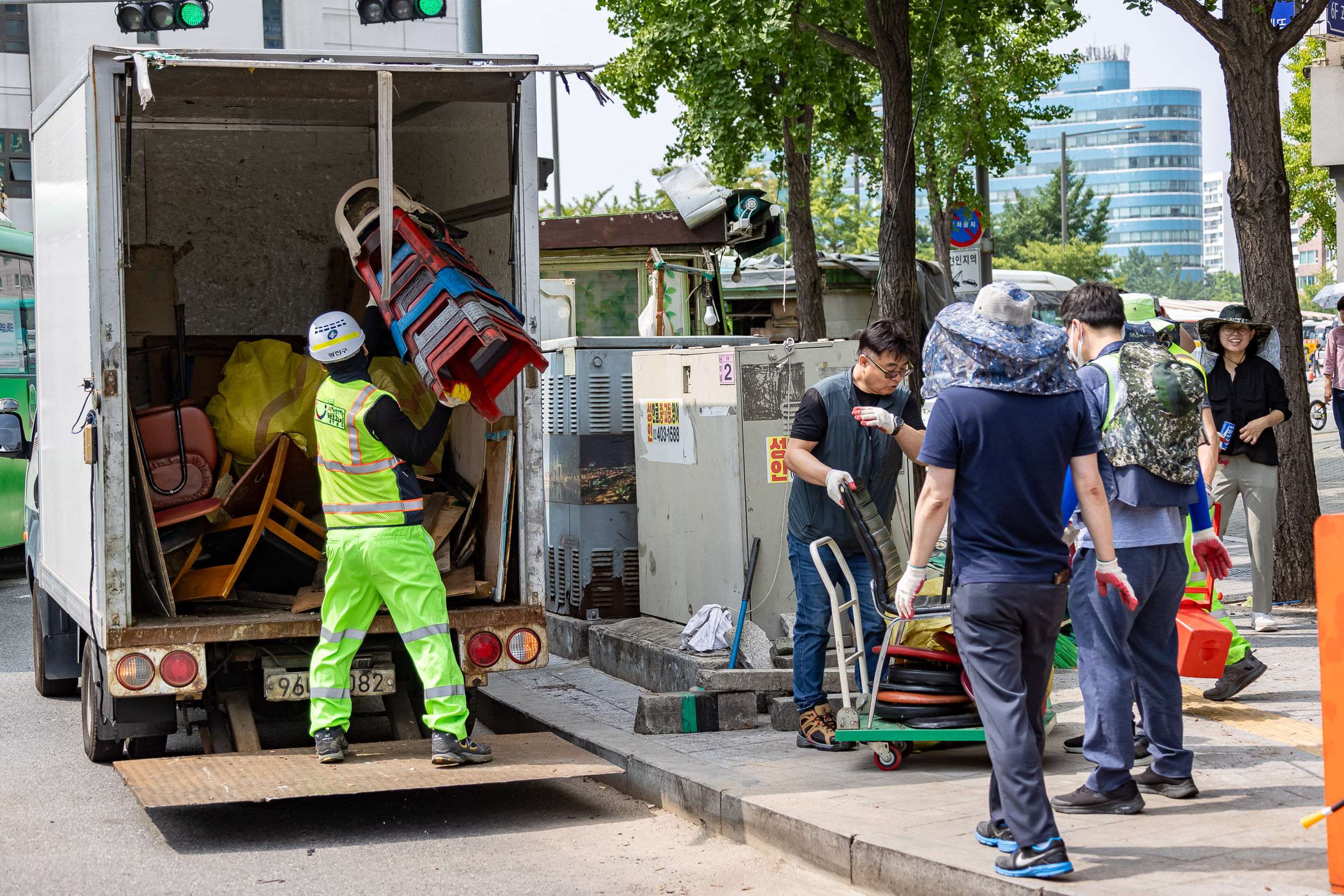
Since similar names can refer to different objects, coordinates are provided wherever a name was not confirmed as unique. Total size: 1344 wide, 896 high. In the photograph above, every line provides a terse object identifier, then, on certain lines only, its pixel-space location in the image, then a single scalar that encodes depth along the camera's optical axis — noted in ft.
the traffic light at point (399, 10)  42.06
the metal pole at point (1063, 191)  177.70
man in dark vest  20.11
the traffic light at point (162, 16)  43.93
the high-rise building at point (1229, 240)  590.47
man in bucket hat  14.34
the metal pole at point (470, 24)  38.01
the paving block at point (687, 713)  22.35
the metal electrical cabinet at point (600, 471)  29.55
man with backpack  16.49
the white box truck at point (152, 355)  19.20
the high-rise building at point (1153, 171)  637.71
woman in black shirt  26.63
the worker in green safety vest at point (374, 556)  19.25
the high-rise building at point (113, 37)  121.29
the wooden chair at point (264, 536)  22.79
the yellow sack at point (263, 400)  25.29
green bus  45.96
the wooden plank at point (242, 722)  20.21
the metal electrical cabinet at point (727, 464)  25.58
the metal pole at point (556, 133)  110.93
